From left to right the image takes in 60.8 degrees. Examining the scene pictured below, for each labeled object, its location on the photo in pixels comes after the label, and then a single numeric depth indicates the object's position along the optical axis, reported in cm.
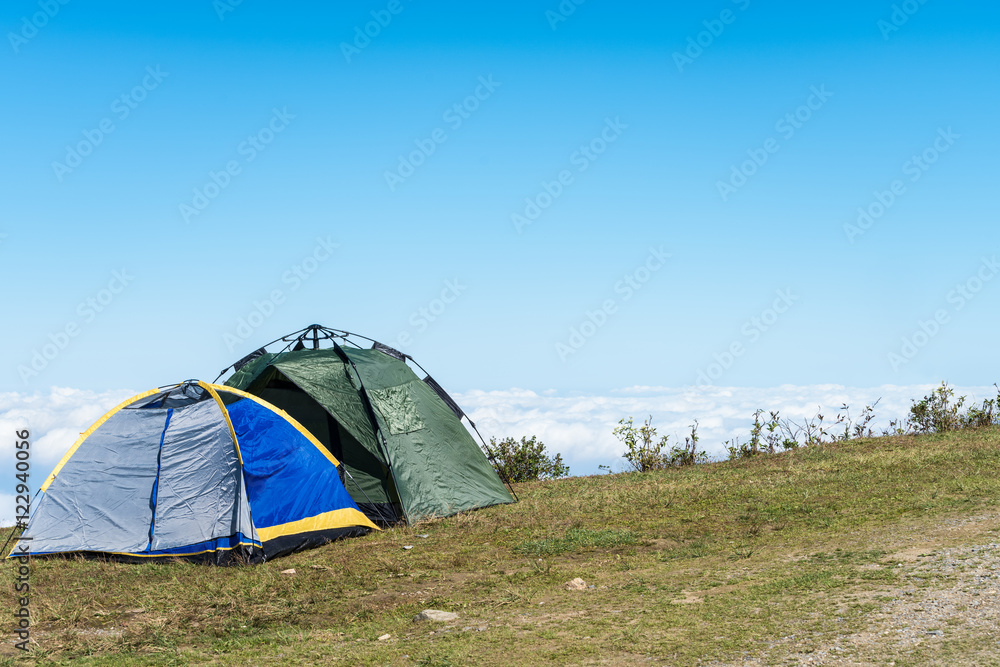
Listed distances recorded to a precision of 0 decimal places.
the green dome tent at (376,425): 1386
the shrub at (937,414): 2105
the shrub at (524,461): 2077
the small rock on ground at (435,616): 844
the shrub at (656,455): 1983
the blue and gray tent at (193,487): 1193
